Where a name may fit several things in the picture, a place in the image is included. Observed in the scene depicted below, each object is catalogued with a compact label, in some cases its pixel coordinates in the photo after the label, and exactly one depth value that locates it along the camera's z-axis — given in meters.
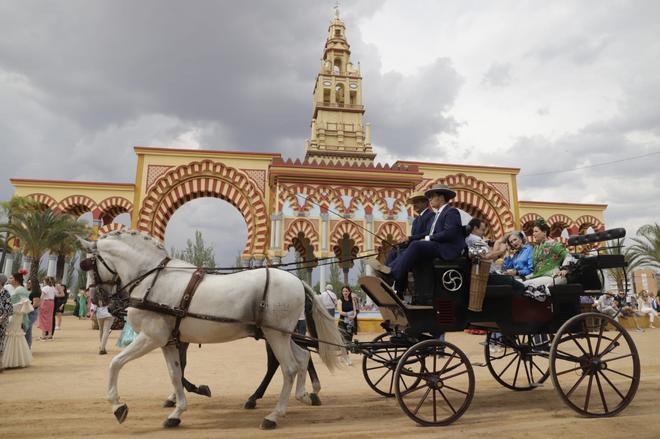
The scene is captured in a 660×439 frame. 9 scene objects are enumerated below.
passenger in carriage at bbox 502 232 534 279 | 5.05
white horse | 3.88
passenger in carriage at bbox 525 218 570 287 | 4.60
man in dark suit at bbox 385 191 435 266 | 4.73
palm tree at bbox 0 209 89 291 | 18.05
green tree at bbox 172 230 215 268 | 27.52
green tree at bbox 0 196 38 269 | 17.44
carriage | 4.00
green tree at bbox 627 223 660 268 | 21.67
